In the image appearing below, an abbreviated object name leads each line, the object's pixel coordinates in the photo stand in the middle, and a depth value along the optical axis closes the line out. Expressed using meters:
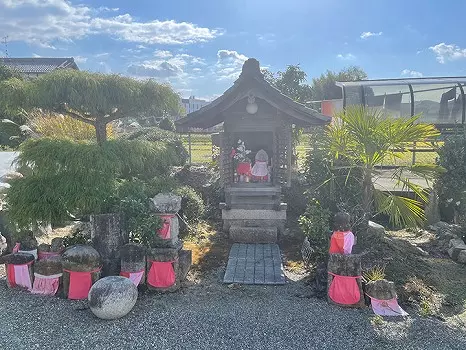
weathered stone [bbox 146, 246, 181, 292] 5.46
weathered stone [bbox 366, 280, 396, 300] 4.88
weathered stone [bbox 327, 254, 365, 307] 5.01
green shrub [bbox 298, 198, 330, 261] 6.15
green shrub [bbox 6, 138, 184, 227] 5.43
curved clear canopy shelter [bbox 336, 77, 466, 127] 13.33
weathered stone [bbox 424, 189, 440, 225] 9.06
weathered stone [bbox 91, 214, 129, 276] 5.59
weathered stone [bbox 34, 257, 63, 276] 5.38
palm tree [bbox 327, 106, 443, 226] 5.64
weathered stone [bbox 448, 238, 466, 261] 7.11
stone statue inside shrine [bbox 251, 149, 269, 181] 8.61
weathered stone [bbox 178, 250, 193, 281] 5.78
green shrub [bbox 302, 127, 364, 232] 6.62
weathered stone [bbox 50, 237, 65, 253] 5.74
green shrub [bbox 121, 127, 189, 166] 10.35
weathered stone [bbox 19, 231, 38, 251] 5.93
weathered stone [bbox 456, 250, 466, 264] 6.91
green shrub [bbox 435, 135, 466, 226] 8.47
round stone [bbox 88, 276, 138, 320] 4.62
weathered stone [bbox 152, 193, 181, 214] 5.73
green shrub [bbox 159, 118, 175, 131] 18.64
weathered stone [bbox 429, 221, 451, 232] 8.39
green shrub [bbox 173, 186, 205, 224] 8.47
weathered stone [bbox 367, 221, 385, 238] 6.70
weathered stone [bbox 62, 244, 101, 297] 5.27
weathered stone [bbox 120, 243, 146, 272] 5.48
